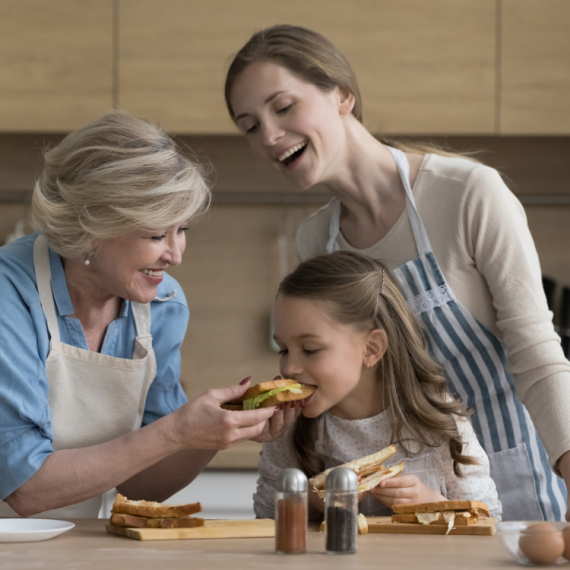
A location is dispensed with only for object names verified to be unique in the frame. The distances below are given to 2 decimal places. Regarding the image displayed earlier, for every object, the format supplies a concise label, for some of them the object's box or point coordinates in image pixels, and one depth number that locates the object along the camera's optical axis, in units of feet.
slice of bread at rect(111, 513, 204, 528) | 8.39
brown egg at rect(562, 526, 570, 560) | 7.68
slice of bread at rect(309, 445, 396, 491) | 8.63
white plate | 8.16
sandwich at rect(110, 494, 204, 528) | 8.40
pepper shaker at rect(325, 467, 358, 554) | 7.87
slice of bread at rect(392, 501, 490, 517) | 8.44
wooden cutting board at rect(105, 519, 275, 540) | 8.28
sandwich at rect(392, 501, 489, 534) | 8.44
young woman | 9.48
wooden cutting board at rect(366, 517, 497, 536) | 8.41
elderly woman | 8.67
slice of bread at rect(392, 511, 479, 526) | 8.44
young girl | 9.34
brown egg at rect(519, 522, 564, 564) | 7.64
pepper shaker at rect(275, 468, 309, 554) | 7.86
